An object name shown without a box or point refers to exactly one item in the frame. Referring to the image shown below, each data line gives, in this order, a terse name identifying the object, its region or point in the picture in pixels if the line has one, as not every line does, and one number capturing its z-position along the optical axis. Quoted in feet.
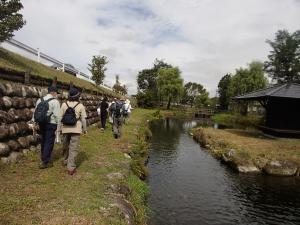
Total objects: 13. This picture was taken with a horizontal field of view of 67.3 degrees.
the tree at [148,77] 261.63
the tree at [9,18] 47.83
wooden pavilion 63.12
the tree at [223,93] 225.54
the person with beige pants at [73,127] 21.80
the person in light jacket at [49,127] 21.70
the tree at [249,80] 158.80
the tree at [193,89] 313.81
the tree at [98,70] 93.87
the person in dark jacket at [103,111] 48.04
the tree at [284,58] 158.24
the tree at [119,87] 153.00
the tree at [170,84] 190.31
